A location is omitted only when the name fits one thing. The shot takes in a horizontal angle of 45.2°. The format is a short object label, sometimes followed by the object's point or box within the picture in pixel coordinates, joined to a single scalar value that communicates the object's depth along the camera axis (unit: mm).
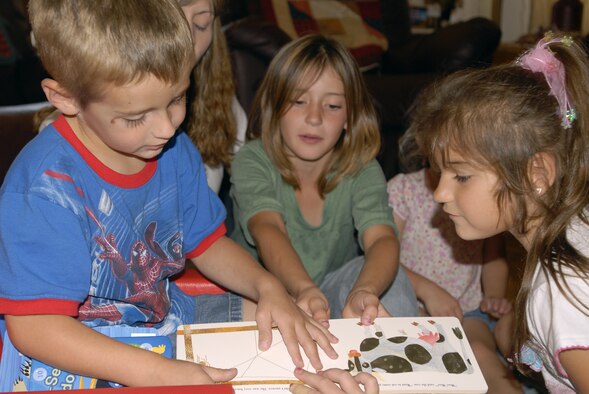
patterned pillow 3559
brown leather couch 2408
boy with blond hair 970
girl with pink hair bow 1106
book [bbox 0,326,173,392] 1071
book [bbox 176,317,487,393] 1047
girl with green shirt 1554
